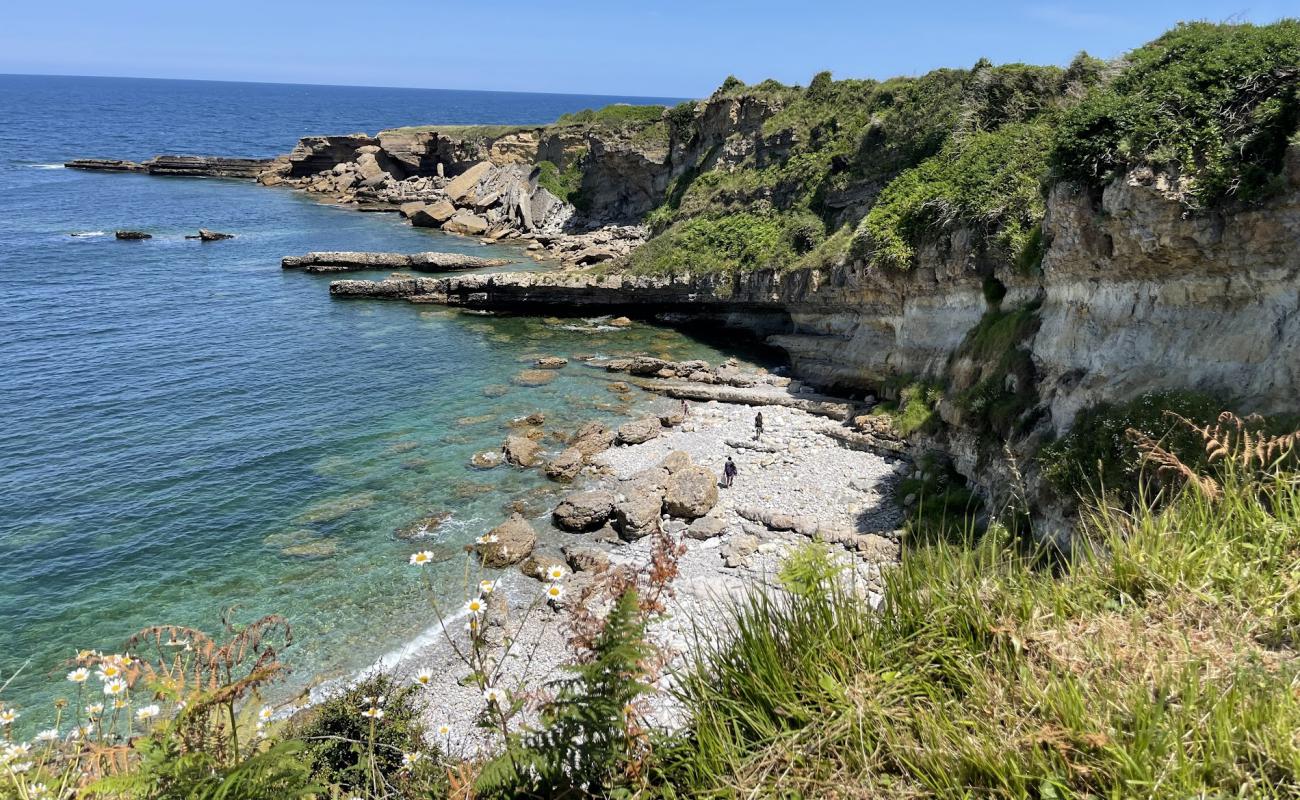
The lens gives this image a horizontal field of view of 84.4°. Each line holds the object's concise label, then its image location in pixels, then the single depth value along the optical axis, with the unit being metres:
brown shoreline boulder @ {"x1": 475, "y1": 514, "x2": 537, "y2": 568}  20.80
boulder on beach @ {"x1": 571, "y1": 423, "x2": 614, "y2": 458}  28.25
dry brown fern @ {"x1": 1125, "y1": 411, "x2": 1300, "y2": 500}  5.75
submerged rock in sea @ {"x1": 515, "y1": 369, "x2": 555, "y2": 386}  35.81
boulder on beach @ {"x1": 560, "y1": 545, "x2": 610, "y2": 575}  20.53
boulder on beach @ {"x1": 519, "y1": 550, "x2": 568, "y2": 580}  20.62
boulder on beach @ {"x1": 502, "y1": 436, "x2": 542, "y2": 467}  27.16
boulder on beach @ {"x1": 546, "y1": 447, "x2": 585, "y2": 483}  26.11
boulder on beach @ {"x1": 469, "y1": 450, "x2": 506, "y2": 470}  27.08
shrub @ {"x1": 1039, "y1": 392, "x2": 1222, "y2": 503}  13.54
